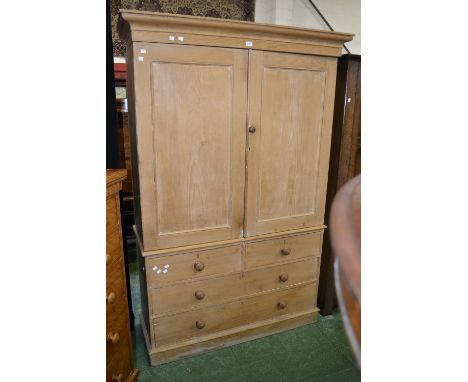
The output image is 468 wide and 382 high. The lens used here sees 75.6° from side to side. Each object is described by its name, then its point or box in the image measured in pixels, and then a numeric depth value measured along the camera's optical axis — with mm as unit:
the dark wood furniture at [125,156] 2043
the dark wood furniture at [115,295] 957
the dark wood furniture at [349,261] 316
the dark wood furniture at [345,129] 1380
